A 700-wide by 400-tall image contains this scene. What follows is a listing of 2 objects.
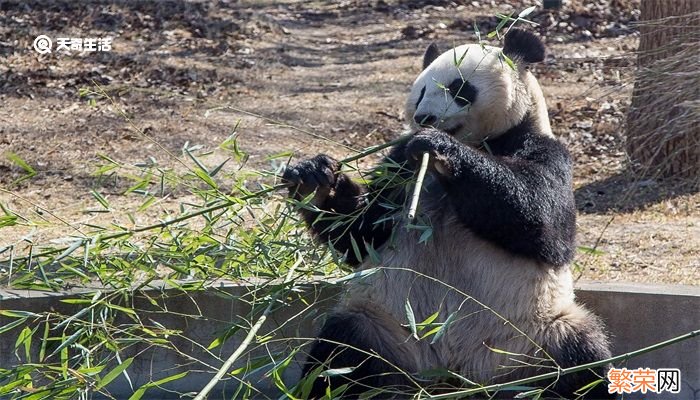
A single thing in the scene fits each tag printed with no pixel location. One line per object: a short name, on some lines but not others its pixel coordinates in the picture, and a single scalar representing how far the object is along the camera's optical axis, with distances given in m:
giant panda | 9.07
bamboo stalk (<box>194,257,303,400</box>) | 7.03
